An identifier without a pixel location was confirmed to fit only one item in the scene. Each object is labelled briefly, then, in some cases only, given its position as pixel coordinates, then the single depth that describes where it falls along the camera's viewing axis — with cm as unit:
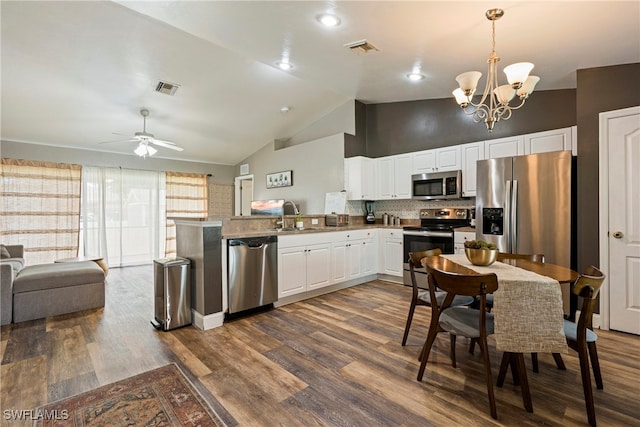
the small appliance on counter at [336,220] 499
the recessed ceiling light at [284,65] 376
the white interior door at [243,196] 806
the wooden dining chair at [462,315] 174
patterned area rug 170
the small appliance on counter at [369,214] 556
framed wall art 642
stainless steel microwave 440
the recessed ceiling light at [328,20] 261
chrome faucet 418
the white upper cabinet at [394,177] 500
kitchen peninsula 305
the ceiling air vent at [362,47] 301
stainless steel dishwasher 321
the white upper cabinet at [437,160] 448
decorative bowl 222
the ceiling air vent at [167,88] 424
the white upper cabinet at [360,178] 524
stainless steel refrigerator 311
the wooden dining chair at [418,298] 251
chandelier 211
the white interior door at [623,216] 279
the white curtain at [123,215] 606
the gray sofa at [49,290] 319
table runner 177
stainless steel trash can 301
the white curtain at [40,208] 527
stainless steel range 423
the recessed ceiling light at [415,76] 384
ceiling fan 450
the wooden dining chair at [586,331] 167
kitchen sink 397
